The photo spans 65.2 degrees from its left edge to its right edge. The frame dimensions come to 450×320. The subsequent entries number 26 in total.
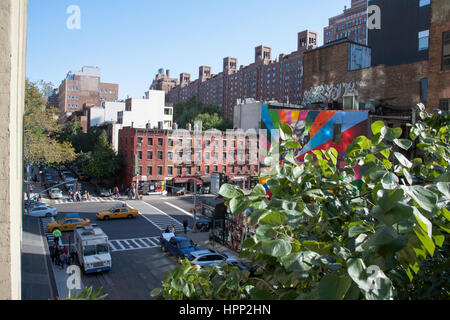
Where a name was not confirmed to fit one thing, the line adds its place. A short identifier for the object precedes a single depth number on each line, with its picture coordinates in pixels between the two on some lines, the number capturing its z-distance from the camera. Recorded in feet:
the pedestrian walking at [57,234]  78.62
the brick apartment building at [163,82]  614.34
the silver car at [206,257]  71.41
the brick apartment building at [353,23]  361.12
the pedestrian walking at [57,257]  74.58
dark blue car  80.69
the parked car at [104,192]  164.43
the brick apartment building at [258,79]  376.89
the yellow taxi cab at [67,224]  100.32
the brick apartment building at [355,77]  103.40
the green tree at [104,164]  176.35
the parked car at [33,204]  121.15
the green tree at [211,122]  270.14
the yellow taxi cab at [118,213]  120.26
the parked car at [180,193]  175.51
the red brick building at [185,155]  172.24
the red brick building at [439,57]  59.52
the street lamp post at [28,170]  107.32
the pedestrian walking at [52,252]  76.33
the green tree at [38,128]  114.32
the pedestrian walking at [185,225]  104.16
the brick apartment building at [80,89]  356.79
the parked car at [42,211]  117.19
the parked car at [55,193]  154.92
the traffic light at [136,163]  144.56
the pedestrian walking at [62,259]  74.01
